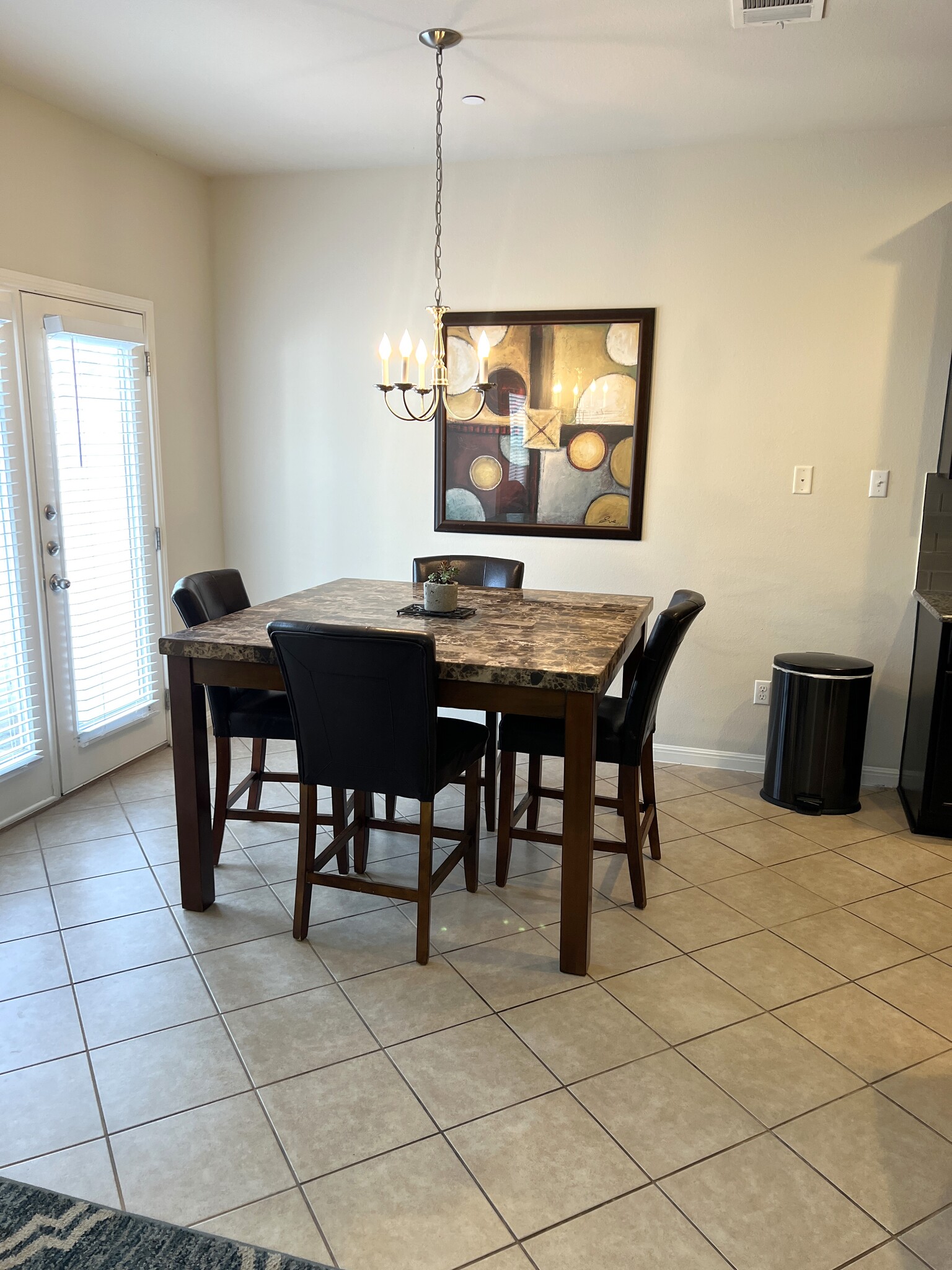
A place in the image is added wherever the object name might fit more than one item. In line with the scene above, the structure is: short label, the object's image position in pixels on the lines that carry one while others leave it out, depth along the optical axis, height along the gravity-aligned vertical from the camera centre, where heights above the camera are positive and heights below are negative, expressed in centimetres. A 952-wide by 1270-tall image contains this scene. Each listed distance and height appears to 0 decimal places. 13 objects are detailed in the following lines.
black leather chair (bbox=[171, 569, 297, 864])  284 -82
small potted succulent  286 -43
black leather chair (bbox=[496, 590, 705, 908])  257 -82
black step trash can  346 -103
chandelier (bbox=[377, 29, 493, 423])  263 +30
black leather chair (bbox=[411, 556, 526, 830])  363 -46
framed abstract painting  393 +14
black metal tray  288 -50
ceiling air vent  242 +121
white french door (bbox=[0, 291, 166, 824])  333 -34
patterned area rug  153 -135
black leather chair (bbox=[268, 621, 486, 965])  221 -69
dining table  225 -55
